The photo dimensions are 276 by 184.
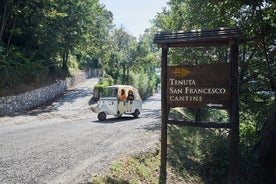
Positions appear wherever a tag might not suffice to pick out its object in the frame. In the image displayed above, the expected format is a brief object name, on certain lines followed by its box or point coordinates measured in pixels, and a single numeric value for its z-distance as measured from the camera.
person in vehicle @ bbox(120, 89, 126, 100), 15.50
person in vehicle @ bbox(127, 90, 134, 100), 16.05
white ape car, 15.26
